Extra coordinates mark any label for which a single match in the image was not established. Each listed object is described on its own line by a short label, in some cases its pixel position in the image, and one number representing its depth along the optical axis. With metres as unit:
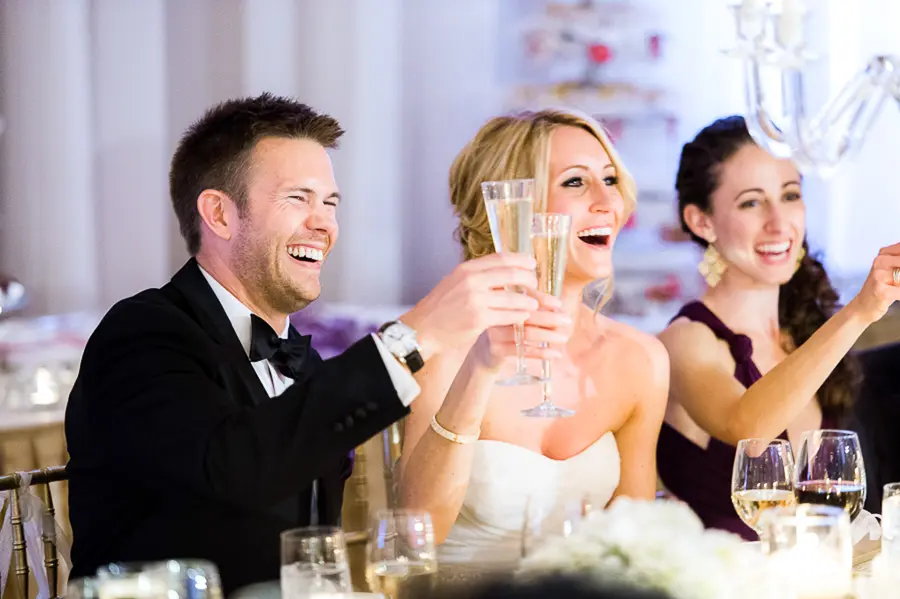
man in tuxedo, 3.01
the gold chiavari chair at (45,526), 3.36
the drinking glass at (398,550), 2.86
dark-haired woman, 3.88
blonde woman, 3.55
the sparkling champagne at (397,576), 2.83
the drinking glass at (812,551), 2.79
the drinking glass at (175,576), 2.64
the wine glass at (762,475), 3.12
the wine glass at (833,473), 3.12
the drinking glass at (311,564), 2.80
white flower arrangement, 2.68
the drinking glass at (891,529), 2.94
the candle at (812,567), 2.79
